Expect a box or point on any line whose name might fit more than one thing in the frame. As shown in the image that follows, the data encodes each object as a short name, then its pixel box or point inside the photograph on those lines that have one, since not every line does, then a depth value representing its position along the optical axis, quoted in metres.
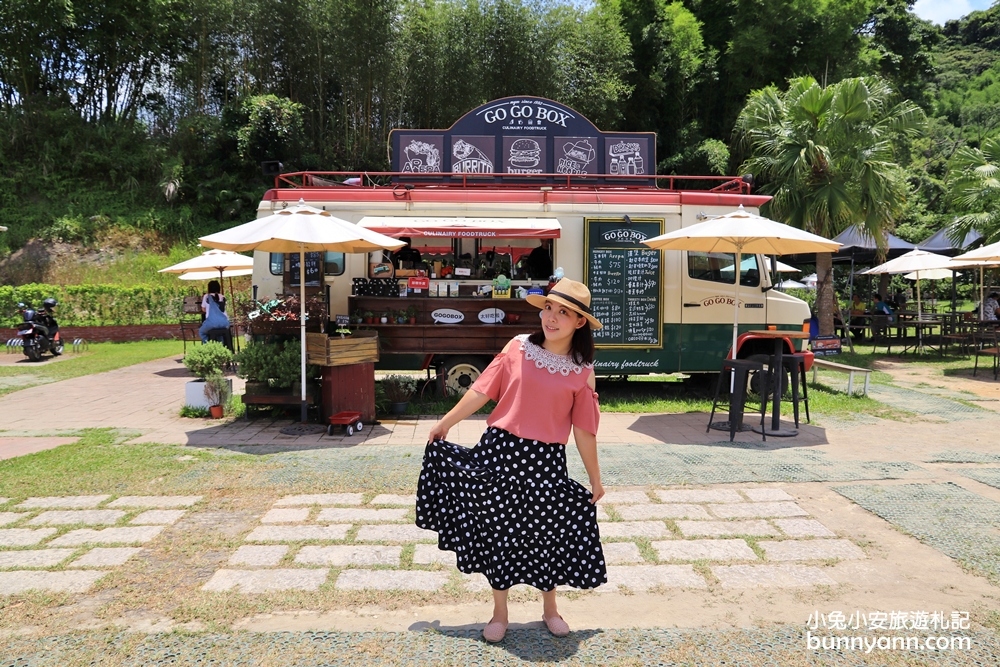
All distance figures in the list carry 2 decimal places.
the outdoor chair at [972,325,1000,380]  12.25
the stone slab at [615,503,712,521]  4.83
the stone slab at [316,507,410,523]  4.70
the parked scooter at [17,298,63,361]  13.70
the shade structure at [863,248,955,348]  15.21
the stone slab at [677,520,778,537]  4.53
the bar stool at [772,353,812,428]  7.51
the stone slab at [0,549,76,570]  3.91
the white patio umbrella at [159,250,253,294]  12.65
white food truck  8.80
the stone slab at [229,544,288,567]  3.99
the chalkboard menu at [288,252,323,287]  8.72
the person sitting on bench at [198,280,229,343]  11.02
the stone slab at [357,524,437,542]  4.37
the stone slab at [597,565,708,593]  3.77
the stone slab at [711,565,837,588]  3.80
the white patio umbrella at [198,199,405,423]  7.00
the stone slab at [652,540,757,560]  4.17
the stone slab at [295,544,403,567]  4.01
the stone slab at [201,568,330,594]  3.66
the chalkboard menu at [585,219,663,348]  9.14
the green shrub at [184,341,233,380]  8.11
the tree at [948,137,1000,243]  16.06
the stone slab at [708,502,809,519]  4.88
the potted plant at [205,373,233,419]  8.11
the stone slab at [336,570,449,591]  3.70
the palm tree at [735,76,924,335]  13.60
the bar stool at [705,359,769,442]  7.29
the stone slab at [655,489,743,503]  5.18
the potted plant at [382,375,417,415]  8.49
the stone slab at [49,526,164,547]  4.25
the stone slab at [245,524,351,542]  4.34
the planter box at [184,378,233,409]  8.19
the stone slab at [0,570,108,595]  3.61
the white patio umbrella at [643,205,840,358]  7.46
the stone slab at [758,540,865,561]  4.17
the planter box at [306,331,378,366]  7.38
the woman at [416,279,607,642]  3.06
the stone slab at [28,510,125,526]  4.57
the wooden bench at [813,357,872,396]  9.67
